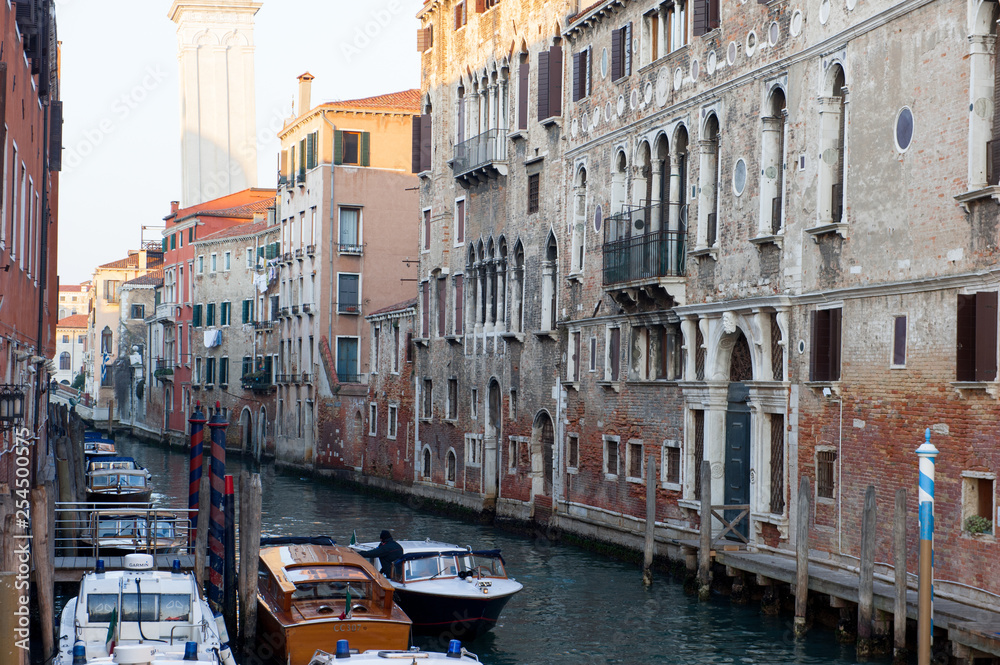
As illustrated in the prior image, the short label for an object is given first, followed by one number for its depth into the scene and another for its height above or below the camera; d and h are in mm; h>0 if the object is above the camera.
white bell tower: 90562 +17556
